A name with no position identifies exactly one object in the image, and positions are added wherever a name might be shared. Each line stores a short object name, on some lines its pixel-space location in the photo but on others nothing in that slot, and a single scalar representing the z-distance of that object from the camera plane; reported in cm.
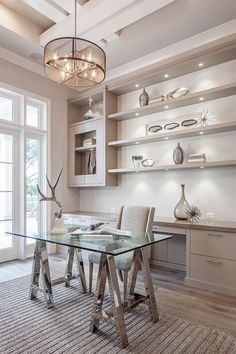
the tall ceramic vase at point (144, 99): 407
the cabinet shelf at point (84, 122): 457
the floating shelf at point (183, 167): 322
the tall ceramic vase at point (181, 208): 347
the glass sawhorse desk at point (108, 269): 195
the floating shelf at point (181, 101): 328
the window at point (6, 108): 414
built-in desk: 286
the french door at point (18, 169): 415
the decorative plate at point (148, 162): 405
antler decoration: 268
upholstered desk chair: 262
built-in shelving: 326
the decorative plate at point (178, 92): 372
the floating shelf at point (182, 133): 325
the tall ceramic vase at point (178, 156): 372
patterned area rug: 186
